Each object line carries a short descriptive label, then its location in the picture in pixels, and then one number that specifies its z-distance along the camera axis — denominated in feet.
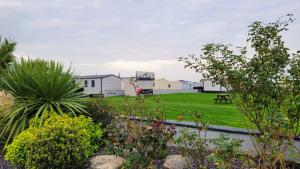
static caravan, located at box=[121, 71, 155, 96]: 154.34
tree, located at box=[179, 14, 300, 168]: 18.33
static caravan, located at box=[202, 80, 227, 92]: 163.61
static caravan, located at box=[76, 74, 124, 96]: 153.72
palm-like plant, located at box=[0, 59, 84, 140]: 27.94
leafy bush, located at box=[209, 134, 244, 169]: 14.49
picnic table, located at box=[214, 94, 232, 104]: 74.90
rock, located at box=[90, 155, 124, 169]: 19.67
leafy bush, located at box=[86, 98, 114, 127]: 27.40
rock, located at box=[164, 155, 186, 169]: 19.43
